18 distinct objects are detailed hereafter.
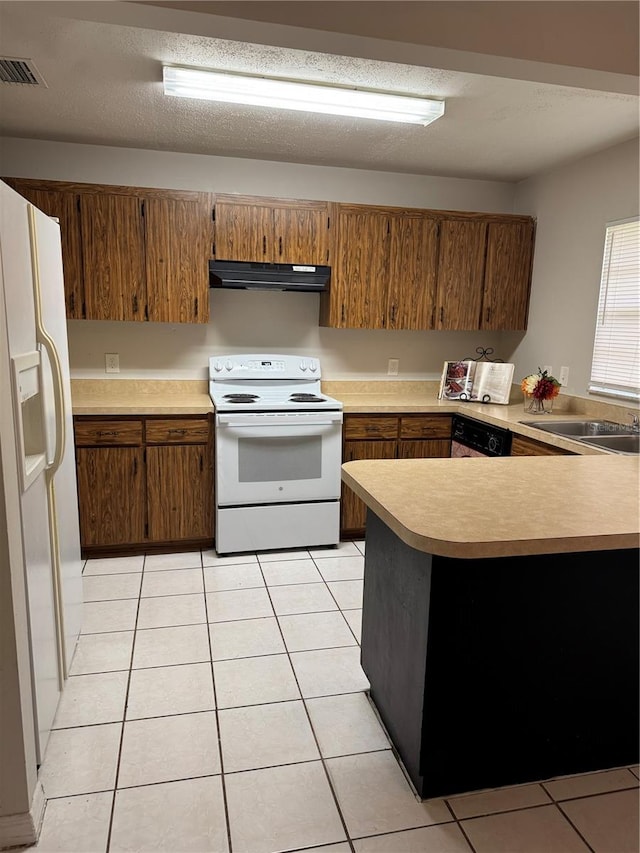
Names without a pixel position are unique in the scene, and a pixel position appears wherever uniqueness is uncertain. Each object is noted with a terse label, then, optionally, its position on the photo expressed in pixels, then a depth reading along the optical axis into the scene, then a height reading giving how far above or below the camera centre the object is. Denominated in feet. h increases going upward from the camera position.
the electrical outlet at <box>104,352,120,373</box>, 12.50 -1.06
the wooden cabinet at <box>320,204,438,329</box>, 12.32 +1.02
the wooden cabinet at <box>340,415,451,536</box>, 12.14 -2.56
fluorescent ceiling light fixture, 7.93 +3.11
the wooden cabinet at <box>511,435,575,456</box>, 9.61 -2.15
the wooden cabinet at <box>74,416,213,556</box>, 10.88 -3.21
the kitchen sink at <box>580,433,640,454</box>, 9.78 -2.00
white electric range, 11.21 -3.04
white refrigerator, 5.21 -1.27
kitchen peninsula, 5.34 -3.01
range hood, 11.66 +0.78
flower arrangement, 11.50 -1.34
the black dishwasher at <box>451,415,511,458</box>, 10.94 -2.33
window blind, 10.37 +0.08
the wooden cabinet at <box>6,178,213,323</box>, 11.03 +1.21
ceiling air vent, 7.63 +3.18
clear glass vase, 11.76 -1.73
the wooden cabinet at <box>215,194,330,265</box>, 11.62 +1.70
